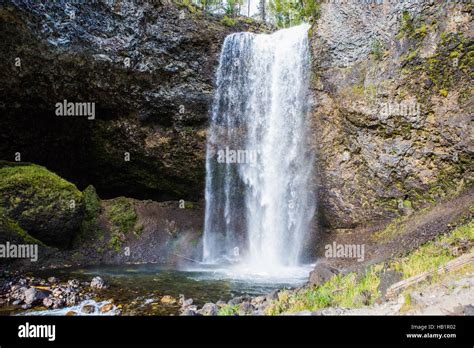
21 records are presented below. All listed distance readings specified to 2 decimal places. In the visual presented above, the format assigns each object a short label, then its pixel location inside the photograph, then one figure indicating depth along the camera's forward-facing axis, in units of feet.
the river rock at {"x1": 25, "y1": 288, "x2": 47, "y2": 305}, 29.09
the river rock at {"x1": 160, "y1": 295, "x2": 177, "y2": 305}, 29.60
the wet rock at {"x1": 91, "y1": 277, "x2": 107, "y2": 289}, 34.73
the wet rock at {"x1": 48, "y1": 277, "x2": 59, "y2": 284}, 36.86
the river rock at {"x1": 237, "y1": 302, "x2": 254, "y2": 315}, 23.04
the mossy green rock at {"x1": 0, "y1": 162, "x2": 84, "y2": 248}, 45.96
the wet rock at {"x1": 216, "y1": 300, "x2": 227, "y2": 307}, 27.08
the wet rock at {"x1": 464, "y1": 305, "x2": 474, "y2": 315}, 14.57
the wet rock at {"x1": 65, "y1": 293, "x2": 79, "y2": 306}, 29.19
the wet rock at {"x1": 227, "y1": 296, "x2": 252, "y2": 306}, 27.92
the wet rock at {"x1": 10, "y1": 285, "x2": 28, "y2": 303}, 30.07
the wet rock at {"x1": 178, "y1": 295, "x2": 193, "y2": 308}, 28.66
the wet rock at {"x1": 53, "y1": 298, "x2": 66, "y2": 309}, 28.30
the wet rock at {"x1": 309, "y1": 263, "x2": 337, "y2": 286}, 31.26
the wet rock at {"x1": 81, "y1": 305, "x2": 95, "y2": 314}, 27.50
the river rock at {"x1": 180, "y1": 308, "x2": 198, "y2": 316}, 24.51
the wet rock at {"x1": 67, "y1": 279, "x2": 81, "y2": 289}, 34.62
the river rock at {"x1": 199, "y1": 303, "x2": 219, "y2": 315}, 24.84
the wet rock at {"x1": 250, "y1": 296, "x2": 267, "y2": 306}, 27.61
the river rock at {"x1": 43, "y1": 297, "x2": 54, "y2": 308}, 28.43
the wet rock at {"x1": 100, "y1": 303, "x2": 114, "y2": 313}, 27.68
